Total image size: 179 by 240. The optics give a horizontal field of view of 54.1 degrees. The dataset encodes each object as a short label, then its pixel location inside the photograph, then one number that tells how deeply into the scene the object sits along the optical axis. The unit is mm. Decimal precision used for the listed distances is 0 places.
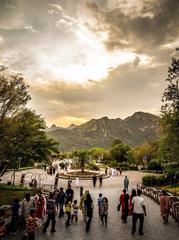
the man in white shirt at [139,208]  6732
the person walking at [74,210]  8541
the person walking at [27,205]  6971
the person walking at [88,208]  7463
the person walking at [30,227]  5705
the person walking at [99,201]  8288
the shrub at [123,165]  41858
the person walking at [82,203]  7725
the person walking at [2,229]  5176
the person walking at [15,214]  6840
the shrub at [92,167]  32116
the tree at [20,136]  13848
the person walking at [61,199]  9501
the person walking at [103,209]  8049
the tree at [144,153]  43054
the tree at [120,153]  45492
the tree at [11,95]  13839
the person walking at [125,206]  8349
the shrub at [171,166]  18298
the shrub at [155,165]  35178
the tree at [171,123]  12686
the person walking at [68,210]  8012
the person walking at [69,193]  9345
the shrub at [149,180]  20333
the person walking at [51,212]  7116
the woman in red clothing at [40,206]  7473
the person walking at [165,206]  8096
